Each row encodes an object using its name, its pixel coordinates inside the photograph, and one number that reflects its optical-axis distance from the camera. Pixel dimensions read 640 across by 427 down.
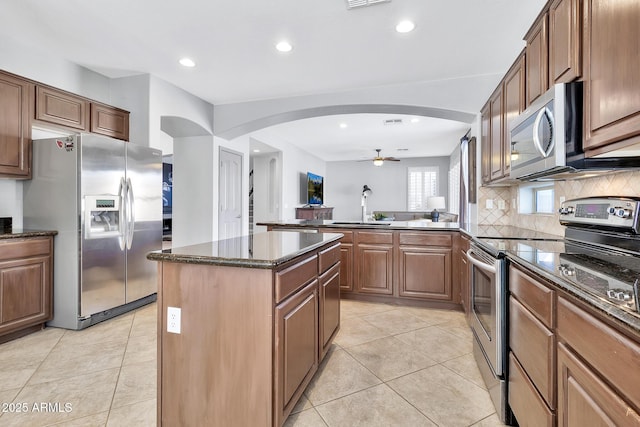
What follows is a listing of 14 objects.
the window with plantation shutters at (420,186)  10.02
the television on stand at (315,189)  8.87
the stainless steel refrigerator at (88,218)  2.89
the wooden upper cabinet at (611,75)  1.20
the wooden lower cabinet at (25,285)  2.61
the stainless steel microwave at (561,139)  1.59
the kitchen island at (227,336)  1.41
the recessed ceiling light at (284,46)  3.06
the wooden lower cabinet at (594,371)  0.75
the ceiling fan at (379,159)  8.29
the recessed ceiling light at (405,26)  2.71
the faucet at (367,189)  10.44
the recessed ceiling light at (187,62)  3.42
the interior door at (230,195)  5.16
